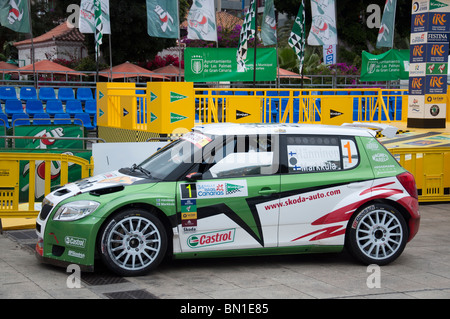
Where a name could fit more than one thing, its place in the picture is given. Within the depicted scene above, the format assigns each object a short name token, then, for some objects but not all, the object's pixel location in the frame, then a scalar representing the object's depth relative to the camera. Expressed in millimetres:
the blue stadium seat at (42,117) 21775
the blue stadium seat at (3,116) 20906
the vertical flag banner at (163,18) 19344
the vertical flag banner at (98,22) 19781
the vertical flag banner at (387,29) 25380
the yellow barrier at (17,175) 9352
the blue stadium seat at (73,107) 24328
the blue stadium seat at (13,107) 22750
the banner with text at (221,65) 18016
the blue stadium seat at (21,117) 21534
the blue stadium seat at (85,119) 23188
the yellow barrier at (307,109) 16547
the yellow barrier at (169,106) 12484
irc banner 15508
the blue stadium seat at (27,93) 25359
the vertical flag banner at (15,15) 20438
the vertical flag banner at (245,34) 17828
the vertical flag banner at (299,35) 20844
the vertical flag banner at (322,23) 23734
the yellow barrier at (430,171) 11719
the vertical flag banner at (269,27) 23594
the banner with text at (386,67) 22969
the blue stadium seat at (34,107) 23031
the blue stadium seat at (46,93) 25250
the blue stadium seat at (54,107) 23750
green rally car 6777
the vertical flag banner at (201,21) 19531
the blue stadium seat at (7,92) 24719
